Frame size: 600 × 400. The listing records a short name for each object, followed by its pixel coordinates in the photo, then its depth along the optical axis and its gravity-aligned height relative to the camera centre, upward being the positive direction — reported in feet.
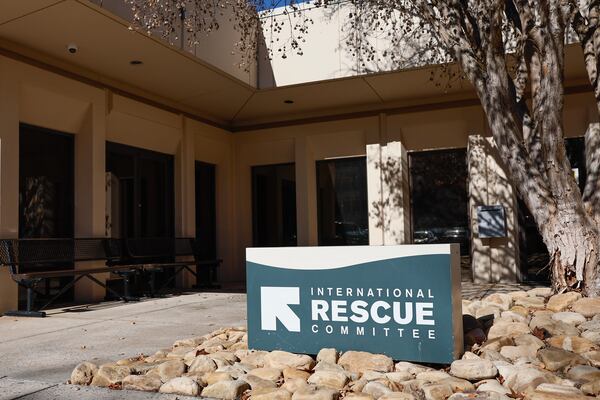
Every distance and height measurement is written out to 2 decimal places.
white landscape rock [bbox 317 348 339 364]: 14.23 -3.18
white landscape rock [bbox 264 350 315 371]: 14.12 -3.29
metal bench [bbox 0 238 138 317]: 25.31 -1.13
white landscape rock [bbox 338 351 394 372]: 13.58 -3.23
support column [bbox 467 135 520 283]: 36.58 +1.09
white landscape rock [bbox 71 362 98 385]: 13.65 -3.33
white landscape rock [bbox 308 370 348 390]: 12.64 -3.36
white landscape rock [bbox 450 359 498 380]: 12.74 -3.26
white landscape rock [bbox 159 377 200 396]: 12.60 -3.43
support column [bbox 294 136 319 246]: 42.24 +2.48
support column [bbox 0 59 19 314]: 26.30 +3.10
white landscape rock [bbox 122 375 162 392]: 13.00 -3.43
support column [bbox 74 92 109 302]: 31.09 +2.64
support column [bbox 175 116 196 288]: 38.93 +2.84
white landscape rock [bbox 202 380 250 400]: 12.28 -3.43
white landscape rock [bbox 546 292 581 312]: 19.18 -2.68
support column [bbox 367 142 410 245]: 39.29 +2.32
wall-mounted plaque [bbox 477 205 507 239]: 35.86 +0.18
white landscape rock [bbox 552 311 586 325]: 17.35 -2.94
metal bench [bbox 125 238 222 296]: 33.37 -1.33
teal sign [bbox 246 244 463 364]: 13.74 -1.83
